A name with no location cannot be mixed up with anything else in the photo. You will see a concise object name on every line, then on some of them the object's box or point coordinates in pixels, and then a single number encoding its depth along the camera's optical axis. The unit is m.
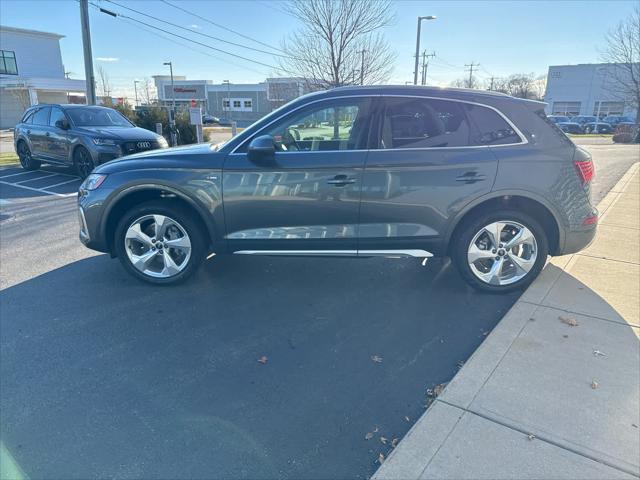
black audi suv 9.83
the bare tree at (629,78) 33.78
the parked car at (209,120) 53.83
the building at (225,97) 76.88
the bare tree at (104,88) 55.67
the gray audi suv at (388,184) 3.92
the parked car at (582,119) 44.56
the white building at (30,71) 41.48
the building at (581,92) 59.16
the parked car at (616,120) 45.39
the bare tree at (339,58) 15.15
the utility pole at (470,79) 73.51
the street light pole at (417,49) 25.56
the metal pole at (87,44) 14.60
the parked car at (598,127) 43.12
